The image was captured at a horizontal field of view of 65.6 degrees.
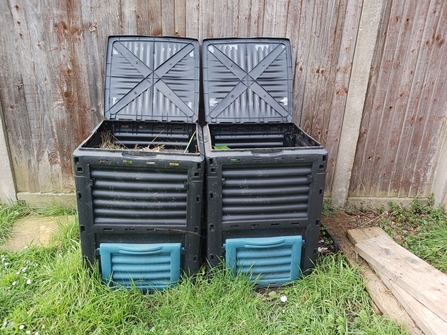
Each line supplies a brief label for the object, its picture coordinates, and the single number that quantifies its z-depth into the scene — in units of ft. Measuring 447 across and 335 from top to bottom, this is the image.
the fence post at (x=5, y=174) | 9.32
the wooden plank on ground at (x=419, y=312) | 5.96
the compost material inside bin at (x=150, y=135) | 8.18
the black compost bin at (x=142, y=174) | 6.31
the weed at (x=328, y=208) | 10.22
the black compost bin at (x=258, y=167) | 6.60
